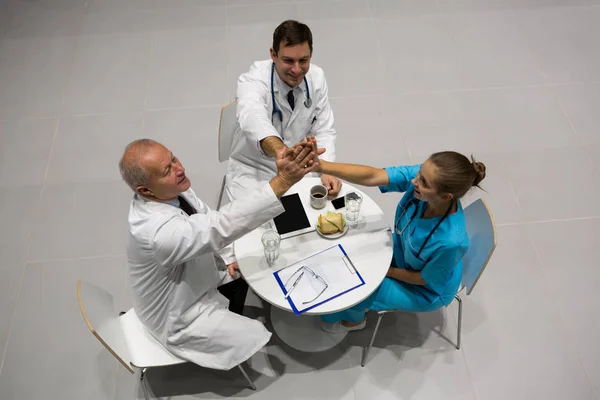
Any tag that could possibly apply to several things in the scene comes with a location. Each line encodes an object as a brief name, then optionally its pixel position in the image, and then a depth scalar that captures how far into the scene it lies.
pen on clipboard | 1.99
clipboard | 1.97
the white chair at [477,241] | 2.08
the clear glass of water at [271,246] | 2.06
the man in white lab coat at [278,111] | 2.31
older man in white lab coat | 1.84
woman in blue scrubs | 1.86
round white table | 1.98
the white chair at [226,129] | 2.64
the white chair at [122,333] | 1.94
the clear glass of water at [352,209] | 2.21
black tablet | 2.21
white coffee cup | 2.28
